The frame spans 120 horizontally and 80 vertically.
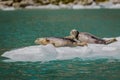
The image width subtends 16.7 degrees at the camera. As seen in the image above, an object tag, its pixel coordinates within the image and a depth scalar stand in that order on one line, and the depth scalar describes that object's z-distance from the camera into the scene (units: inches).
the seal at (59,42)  1450.5
